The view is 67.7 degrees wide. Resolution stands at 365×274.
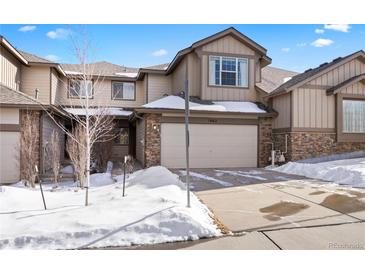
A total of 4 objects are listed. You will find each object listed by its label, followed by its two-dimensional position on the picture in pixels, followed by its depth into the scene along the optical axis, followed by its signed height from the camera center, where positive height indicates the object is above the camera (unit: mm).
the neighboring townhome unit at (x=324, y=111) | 12594 +1315
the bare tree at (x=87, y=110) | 7791 +1165
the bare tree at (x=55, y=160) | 9605 -807
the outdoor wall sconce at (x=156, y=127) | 12191 +498
